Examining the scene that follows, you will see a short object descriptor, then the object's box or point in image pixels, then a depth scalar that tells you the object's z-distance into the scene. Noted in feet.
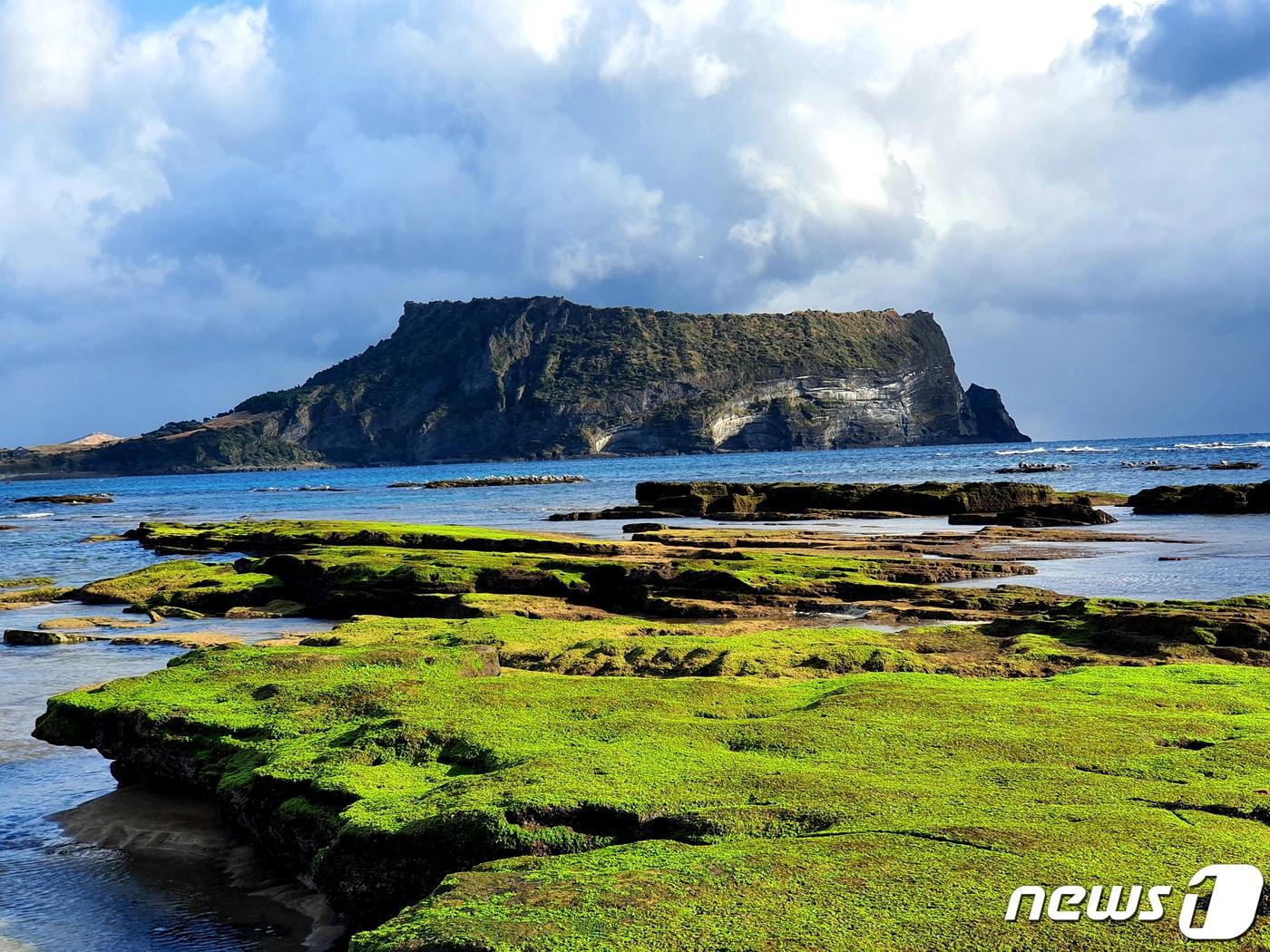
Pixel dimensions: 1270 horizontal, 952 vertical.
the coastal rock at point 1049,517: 177.68
